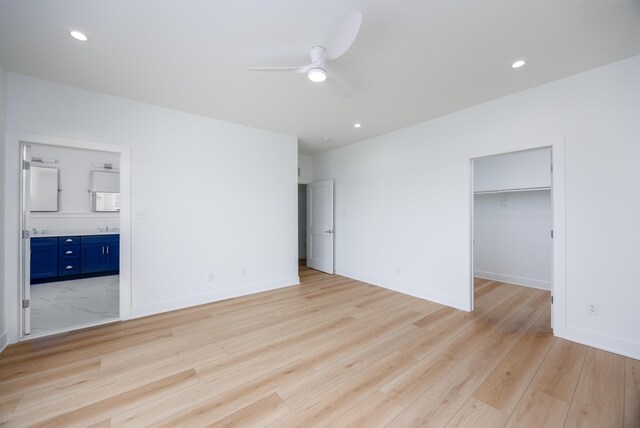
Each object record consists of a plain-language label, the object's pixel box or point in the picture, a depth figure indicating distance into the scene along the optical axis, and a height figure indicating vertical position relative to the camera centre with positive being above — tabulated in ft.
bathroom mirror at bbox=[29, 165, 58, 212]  16.14 +1.78
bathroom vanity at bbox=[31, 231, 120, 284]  15.06 -2.62
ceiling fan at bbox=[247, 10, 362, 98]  5.08 +3.94
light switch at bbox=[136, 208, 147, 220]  10.40 +0.06
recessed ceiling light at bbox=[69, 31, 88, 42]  6.41 +4.77
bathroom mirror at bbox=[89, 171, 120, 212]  17.64 +1.77
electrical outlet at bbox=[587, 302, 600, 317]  7.97 -3.06
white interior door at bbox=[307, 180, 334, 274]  17.80 -0.78
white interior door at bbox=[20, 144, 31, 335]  8.60 -0.90
